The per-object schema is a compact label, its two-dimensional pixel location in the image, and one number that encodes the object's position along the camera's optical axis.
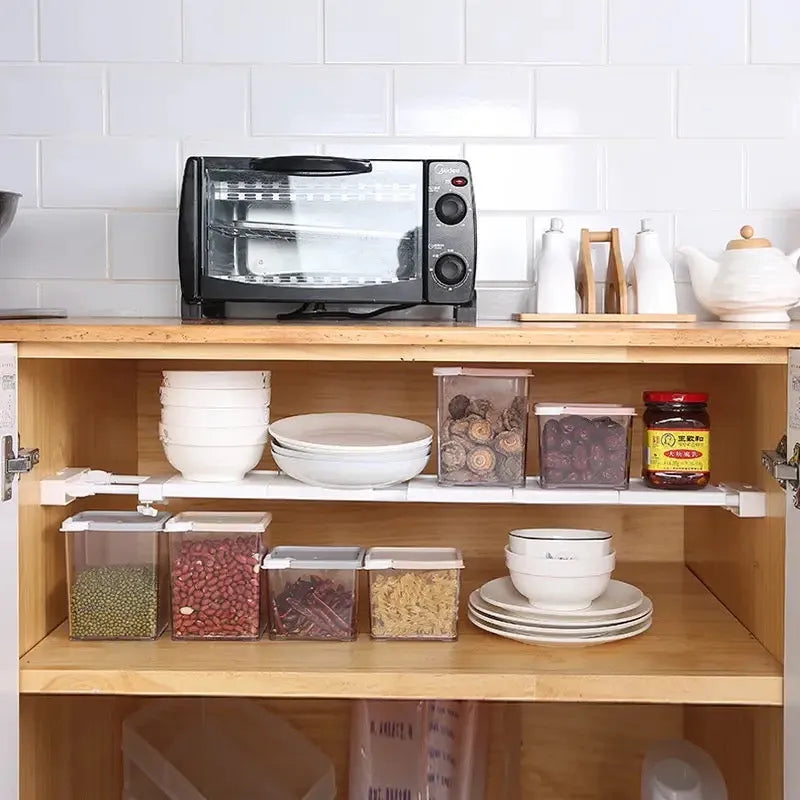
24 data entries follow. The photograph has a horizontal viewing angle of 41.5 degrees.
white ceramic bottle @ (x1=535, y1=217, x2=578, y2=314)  1.70
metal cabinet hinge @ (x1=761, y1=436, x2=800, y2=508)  1.25
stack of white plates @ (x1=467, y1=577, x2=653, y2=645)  1.43
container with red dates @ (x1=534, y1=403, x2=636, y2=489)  1.44
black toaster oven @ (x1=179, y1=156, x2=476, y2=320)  1.56
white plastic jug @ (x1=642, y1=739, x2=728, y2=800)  1.55
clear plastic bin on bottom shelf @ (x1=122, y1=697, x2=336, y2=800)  1.79
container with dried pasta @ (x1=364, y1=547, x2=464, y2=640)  1.46
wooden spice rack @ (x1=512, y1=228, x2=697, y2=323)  1.64
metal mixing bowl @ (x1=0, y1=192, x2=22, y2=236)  1.52
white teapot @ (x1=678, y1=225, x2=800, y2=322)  1.60
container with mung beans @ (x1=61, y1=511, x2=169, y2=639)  1.45
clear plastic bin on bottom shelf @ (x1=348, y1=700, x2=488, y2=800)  1.66
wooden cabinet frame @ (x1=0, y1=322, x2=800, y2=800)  1.31
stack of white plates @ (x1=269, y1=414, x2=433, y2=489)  1.40
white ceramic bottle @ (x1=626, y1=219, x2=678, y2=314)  1.68
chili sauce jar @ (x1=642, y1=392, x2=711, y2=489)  1.43
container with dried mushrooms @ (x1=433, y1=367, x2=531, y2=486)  1.45
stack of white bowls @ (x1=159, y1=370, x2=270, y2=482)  1.44
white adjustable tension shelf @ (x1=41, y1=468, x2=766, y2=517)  1.40
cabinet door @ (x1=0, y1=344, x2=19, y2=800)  1.26
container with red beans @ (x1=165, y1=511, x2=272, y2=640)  1.45
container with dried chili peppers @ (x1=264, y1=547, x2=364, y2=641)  1.46
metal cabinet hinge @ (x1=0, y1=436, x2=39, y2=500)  1.27
